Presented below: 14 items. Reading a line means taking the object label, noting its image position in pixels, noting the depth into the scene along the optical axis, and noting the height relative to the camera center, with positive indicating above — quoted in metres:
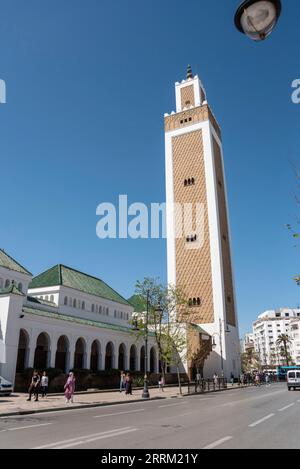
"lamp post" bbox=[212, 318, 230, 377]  54.39 +5.15
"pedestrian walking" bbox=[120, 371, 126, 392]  32.76 -0.89
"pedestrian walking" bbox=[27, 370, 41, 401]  21.45 -0.55
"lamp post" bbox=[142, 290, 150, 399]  25.85 -1.37
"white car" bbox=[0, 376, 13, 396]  23.80 -0.87
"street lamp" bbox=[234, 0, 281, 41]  3.67 +3.23
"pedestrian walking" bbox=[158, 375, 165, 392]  34.66 -0.99
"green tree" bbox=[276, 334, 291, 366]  99.22 +7.77
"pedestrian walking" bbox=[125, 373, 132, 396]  28.44 -0.93
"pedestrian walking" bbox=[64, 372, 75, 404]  20.12 -0.83
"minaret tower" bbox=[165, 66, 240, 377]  57.38 +21.89
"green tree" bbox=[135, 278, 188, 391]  38.81 +6.36
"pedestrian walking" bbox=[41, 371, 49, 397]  24.72 -0.72
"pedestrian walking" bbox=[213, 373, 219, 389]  39.57 -1.00
